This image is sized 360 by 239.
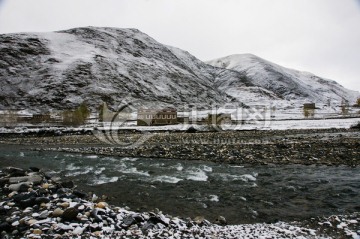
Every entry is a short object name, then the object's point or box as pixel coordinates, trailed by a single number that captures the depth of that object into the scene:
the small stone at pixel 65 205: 8.07
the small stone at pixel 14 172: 12.37
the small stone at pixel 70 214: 7.26
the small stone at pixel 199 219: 7.82
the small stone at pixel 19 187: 9.89
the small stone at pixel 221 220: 8.13
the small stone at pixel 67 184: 11.59
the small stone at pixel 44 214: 7.33
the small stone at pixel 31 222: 6.97
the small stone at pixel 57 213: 7.45
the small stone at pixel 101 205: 8.12
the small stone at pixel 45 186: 10.14
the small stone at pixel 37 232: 6.55
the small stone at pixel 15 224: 6.98
